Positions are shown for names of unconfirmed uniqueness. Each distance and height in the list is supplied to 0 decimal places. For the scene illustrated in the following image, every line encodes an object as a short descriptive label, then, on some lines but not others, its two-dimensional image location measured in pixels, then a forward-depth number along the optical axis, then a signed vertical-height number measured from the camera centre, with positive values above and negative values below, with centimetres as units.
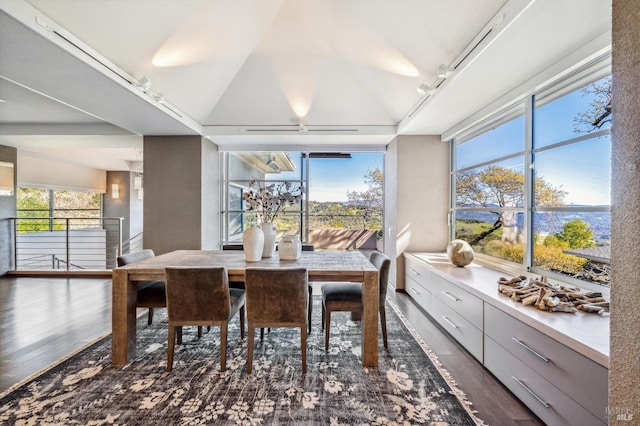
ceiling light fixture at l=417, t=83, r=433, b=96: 286 +128
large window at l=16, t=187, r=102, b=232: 650 +9
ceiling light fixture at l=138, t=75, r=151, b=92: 271 +126
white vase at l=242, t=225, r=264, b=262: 257 -32
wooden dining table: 220 -69
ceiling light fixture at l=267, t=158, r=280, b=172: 519 +87
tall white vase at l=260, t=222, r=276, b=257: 275 -28
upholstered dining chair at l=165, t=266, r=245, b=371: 205 -68
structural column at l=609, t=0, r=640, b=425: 77 -2
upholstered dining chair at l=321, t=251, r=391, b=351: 235 -76
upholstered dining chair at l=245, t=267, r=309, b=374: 204 -67
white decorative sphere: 309 -48
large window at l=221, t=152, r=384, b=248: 505 +32
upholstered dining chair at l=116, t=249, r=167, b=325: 243 -74
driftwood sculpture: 172 -58
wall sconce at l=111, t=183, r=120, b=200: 790 +53
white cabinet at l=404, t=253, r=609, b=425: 132 -83
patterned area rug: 167 -125
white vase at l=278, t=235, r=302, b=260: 261 -36
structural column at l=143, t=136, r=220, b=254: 439 +27
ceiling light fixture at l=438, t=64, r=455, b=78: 252 +129
